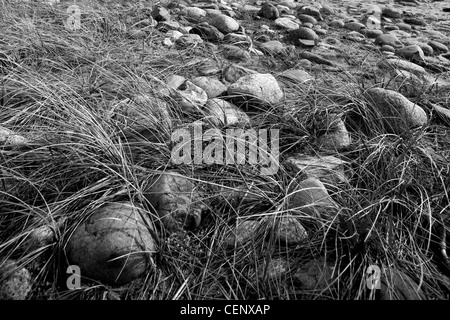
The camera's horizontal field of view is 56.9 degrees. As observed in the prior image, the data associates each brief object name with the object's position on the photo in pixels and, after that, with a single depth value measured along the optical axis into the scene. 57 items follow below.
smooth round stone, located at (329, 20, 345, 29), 4.30
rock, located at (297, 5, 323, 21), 4.51
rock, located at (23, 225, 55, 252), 1.62
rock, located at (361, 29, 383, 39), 4.06
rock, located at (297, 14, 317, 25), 4.31
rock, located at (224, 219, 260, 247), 1.74
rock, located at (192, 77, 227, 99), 2.66
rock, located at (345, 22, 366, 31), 4.24
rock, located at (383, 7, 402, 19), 4.76
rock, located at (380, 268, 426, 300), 1.50
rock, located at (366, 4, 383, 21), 4.67
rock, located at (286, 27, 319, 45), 3.76
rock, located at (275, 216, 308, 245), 1.73
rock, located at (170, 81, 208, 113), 2.39
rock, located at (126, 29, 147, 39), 3.35
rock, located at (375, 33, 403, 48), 3.86
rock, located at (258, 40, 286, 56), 3.41
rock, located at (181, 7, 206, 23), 3.92
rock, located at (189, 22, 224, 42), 3.59
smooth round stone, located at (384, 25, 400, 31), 4.38
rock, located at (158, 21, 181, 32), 3.60
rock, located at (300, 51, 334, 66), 3.32
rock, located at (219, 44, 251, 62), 3.26
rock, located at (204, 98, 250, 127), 2.33
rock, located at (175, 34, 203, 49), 3.32
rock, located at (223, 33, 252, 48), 3.49
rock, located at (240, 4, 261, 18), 4.32
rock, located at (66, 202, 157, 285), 1.57
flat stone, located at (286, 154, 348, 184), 2.02
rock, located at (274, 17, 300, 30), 4.06
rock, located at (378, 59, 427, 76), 3.11
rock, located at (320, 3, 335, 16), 4.67
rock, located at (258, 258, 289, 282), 1.62
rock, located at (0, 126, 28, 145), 1.96
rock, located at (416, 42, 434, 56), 3.76
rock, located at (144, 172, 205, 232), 1.78
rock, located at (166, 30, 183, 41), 3.43
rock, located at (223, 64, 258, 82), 2.90
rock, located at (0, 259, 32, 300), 1.50
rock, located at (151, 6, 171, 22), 3.78
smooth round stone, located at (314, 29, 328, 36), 4.02
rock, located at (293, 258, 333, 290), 1.58
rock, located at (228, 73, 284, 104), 2.56
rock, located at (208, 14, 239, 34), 3.74
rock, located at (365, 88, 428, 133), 2.40
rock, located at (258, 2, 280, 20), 4.29
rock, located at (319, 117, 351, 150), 2.31
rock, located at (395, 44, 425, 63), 3.52
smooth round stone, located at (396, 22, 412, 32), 4.40
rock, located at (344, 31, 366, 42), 3.99
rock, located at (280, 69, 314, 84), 2.86
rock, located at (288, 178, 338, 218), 1.79
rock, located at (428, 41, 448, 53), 3.84
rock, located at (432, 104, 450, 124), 2.53
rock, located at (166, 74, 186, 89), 2.57
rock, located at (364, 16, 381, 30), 4.30
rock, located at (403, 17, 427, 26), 4.61
